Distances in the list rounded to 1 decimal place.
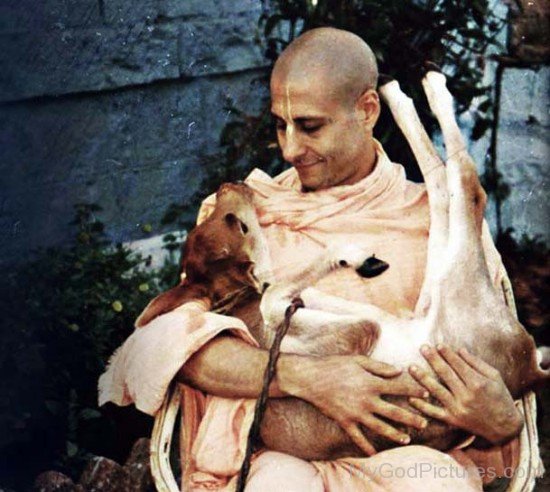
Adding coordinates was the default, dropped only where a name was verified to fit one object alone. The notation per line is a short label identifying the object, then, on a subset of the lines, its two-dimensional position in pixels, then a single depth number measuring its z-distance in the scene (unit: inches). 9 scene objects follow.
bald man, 146.9
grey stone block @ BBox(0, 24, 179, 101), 193.6
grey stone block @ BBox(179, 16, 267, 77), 202.2
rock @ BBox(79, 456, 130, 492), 186.1
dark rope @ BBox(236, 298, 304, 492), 148.2
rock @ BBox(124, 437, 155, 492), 187.5
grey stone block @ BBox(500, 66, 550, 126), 219.3
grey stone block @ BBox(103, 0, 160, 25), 194.1
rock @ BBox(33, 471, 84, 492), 186.1
